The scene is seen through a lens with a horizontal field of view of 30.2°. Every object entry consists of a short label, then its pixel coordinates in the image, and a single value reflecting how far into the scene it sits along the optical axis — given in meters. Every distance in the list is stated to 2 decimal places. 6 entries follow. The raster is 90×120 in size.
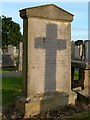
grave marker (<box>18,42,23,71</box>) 12.32
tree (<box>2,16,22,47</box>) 25.00
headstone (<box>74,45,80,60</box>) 12.05
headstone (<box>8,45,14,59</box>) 18.73
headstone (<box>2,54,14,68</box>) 14.46
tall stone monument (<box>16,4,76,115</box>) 4.29
